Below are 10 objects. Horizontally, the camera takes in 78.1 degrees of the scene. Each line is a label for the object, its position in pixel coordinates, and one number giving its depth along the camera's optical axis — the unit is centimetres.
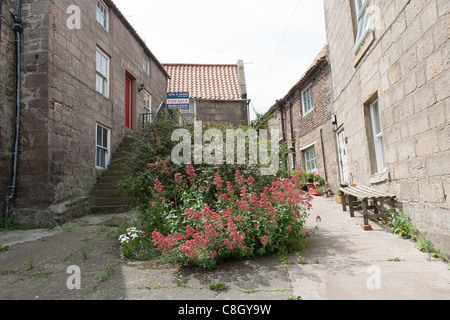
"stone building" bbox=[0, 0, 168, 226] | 594
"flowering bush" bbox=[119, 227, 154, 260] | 381
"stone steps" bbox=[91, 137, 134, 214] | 714
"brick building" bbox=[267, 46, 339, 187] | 950
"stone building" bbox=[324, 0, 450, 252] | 326
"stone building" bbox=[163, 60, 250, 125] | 1356
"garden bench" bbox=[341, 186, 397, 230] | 462
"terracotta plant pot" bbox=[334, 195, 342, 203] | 766
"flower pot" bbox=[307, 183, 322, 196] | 995
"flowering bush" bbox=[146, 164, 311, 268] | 325
